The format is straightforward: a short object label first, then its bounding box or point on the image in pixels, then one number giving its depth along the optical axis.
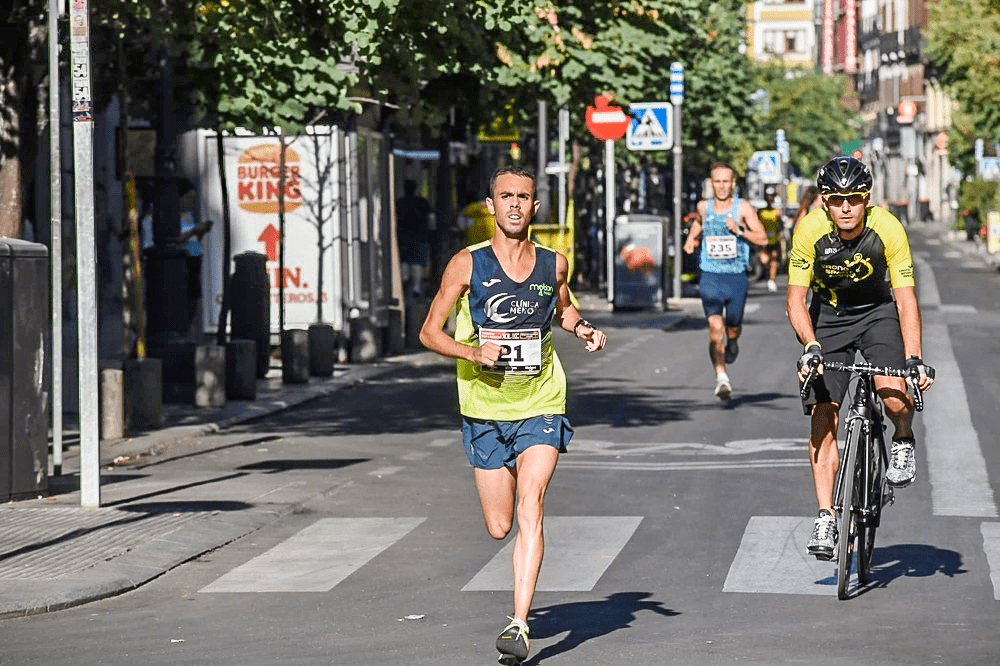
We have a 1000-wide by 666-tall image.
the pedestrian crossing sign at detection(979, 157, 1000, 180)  65.03
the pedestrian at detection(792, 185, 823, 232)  25.53
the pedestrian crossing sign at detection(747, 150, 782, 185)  58.56
